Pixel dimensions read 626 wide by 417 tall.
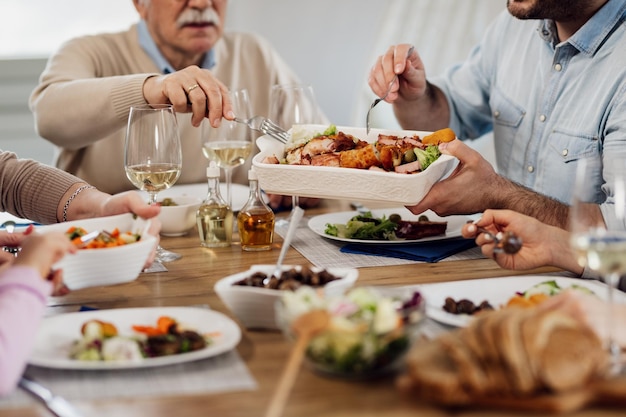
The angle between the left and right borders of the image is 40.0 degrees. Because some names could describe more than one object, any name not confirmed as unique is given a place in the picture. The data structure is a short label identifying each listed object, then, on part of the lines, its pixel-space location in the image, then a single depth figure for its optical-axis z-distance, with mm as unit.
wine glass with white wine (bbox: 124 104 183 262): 1903
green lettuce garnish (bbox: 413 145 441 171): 1876
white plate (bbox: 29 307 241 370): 1228
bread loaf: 1101
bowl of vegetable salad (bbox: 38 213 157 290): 1478
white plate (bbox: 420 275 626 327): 1554
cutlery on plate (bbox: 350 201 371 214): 2346
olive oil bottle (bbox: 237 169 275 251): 2018
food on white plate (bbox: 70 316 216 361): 1258
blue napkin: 1929
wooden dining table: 1134
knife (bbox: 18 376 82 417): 1122
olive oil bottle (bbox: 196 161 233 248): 2070
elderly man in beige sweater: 2585
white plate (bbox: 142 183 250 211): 2449
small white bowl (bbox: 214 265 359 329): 1378
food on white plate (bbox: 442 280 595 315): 1419
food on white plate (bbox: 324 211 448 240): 2064
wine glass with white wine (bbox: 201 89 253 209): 2178
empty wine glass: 2186
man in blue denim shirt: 2070
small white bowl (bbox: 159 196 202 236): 2188
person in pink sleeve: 1154
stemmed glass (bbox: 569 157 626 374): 1185
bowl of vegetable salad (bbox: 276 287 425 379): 1143
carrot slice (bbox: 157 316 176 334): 1341
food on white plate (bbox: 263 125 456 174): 1870
